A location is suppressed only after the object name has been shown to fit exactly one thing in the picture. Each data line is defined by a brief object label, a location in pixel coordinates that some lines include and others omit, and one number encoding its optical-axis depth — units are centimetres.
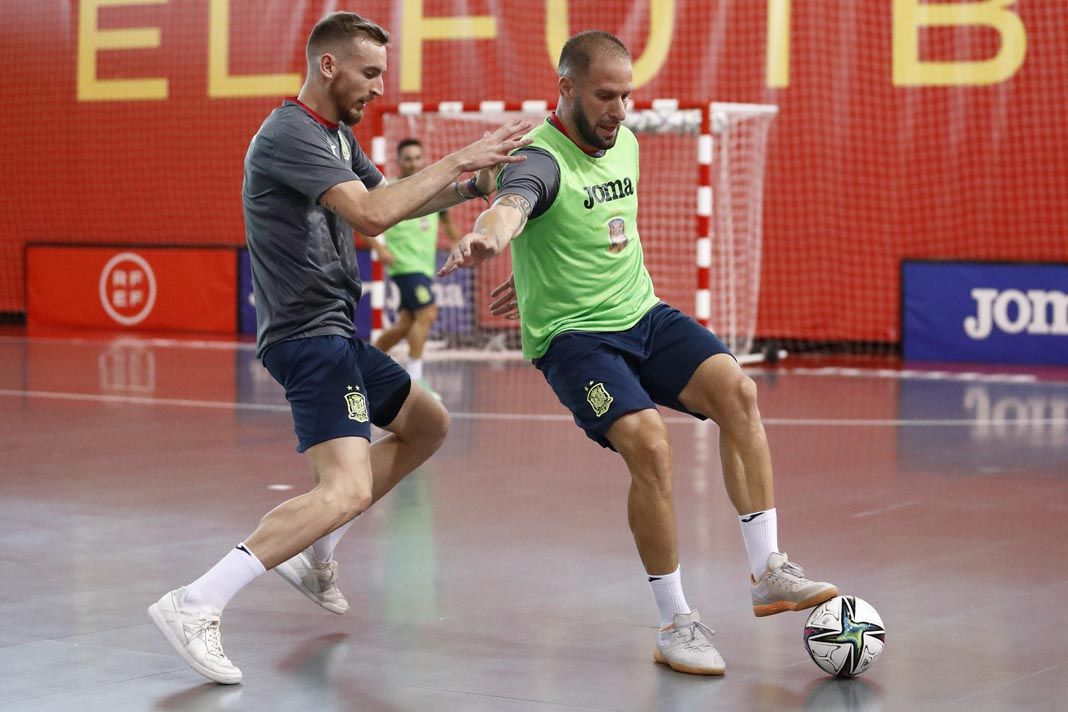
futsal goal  2956
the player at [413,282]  2354
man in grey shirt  871
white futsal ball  869
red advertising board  3522
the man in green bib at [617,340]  912
